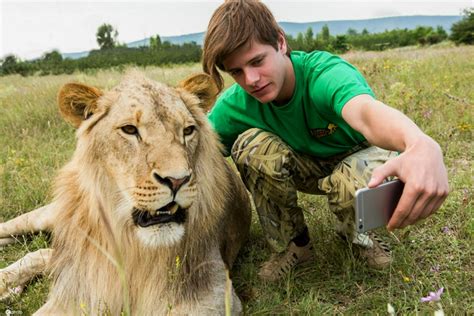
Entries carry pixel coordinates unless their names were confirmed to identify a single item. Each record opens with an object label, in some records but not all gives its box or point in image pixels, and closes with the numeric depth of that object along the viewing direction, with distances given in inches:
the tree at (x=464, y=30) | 1100.5
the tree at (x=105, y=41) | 1115.3
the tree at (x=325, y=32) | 1454.2
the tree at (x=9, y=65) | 1089.8
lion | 86.4
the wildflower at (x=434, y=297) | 58.2
